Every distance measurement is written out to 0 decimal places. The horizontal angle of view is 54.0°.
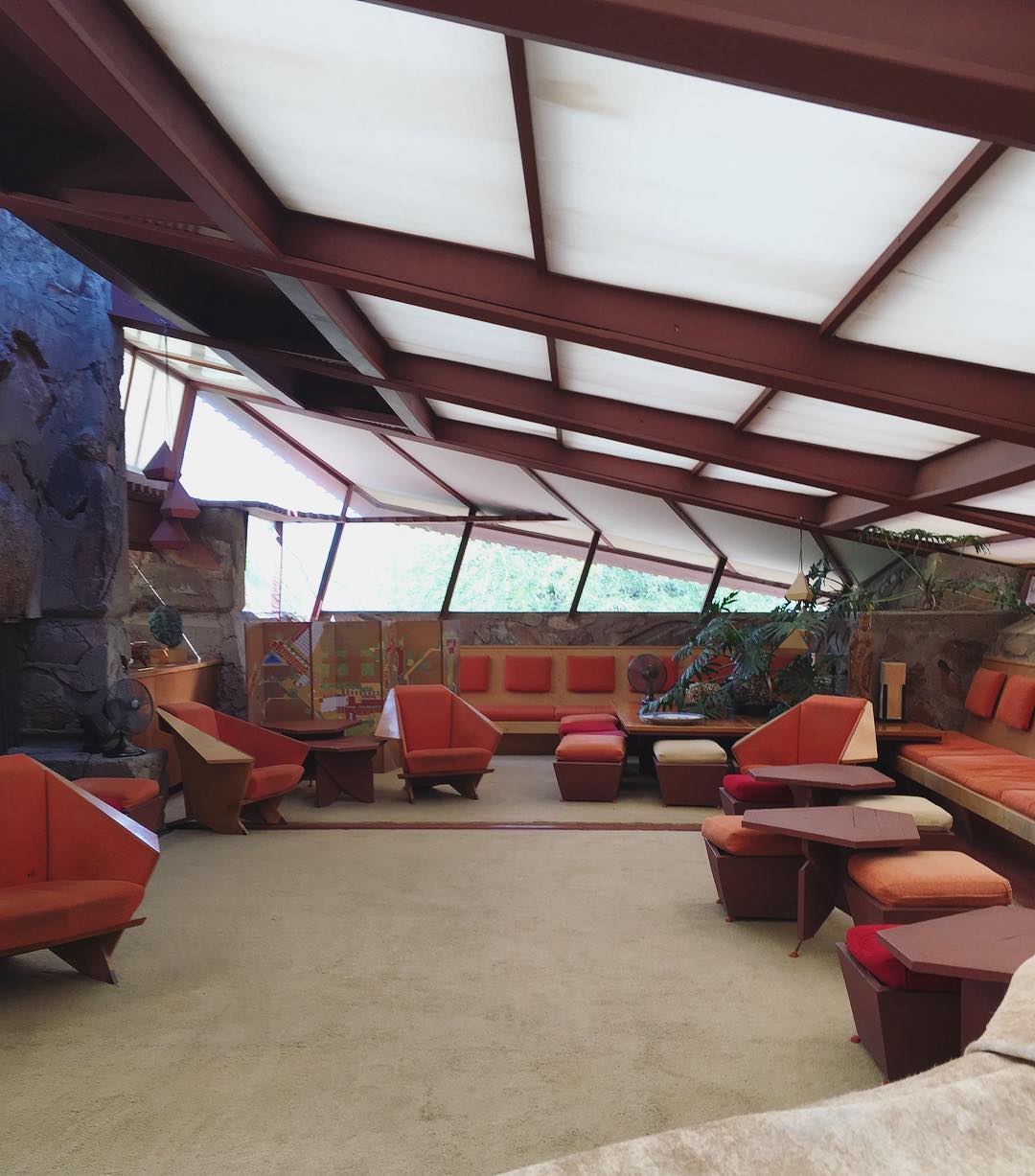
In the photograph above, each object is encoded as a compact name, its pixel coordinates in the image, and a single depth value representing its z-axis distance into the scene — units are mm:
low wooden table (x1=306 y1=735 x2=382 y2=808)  7730
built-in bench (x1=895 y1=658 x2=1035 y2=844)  5496
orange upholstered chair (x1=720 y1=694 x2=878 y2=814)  6293
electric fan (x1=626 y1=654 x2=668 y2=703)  9312
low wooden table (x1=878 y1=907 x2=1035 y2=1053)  2500
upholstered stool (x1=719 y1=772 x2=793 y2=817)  5594
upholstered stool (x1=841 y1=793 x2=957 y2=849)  4750
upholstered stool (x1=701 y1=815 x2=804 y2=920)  4715
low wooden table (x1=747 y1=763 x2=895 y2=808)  4840
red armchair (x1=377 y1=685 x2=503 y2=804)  7801
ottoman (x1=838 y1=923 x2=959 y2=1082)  2930
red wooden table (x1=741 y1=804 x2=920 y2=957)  4133
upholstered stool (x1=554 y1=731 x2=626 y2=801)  7770
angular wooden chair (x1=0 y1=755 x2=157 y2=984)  3961
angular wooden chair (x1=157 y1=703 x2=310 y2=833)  6621
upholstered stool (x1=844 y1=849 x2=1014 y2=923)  3629
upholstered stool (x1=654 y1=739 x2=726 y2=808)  7562
